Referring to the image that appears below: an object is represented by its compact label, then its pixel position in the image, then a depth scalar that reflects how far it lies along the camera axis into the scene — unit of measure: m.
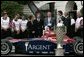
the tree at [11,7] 14.18
